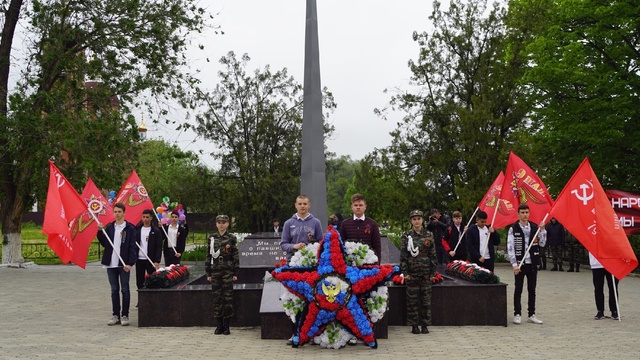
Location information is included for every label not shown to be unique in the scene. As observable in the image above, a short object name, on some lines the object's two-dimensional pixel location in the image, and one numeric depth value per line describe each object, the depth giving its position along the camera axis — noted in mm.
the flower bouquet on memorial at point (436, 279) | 11415
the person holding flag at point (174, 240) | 14688
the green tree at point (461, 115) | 27766
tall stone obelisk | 15492
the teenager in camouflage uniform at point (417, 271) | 10461
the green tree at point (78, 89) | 21703
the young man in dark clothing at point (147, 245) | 12734
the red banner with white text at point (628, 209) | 13508
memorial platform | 11227
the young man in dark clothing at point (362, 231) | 9828
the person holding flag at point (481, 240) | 12398
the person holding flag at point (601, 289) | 11844
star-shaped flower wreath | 9203
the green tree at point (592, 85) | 24938
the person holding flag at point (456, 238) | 15416
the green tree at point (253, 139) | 32500
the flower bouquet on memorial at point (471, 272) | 11516
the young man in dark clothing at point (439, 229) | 15930
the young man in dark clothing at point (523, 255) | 11500
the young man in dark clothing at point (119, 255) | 11352
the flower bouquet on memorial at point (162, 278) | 11570
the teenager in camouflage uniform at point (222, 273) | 10391
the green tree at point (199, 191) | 33150
